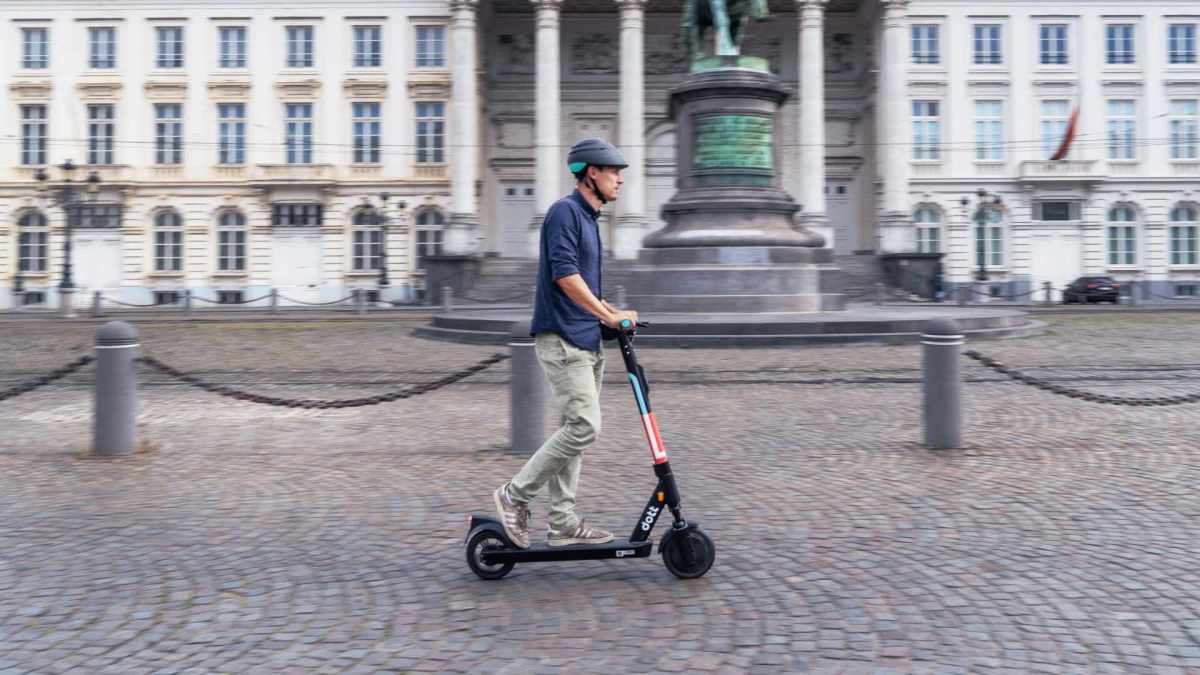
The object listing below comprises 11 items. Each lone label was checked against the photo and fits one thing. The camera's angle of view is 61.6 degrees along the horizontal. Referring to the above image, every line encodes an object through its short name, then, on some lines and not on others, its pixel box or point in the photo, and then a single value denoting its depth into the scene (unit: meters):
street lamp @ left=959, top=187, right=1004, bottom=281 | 47.41
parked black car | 42.31
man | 4.36
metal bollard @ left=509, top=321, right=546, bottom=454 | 7.60
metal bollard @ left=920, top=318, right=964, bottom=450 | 7.58
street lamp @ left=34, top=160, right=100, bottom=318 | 34.88
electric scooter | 4.40
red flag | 44.56
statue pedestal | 18.33
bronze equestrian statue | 19.31
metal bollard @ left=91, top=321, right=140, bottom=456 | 7.61
